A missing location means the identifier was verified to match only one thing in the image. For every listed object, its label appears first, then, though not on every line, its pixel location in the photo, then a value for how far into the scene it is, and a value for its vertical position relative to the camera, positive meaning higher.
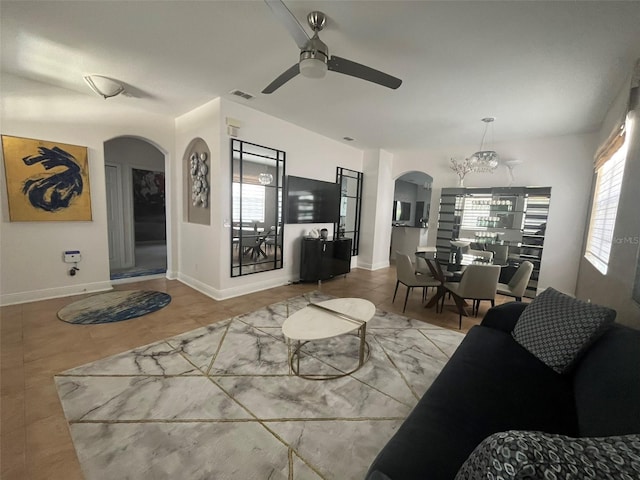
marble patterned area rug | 1.40 -1.35
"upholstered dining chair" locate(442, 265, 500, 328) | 3.06 -0.77
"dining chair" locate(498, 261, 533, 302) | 3.29 -0.81
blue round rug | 3.01 -1.33
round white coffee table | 2.06 -0.94
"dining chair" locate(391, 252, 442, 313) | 3.62 -0.87
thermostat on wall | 3.64 -0.77
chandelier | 3.86 +0.93
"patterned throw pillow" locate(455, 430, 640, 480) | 0.57 -0.55
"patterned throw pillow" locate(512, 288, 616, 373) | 1.55 -0.68
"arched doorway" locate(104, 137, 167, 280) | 4.95 +0.14
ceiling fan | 1.62 +1.12
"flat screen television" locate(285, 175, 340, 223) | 4.65 +0.21
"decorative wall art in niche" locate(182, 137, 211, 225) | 3.96 +0.39
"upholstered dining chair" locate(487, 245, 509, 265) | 4.42 -0.56
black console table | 4.73 -0.88
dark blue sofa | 0.97 -0.90
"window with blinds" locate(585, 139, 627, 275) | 2.77 +0.18
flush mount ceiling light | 2.96 +1.37
